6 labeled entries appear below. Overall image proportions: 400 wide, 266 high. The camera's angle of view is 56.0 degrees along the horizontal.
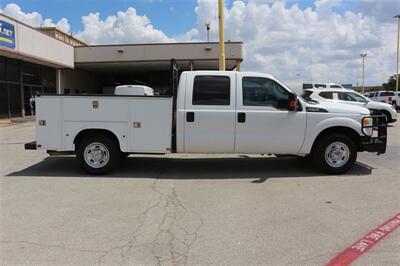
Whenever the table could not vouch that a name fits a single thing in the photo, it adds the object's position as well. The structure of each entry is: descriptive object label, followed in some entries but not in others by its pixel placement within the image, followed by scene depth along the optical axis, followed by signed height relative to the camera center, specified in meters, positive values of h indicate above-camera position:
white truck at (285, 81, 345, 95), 24.96 +1.76
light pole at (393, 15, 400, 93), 51.56 +10.04
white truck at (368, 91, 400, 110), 32.81 +1.19
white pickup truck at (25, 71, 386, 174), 7.30 -0.22
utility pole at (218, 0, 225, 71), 13.49 +2.70
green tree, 83.81 +6.17
